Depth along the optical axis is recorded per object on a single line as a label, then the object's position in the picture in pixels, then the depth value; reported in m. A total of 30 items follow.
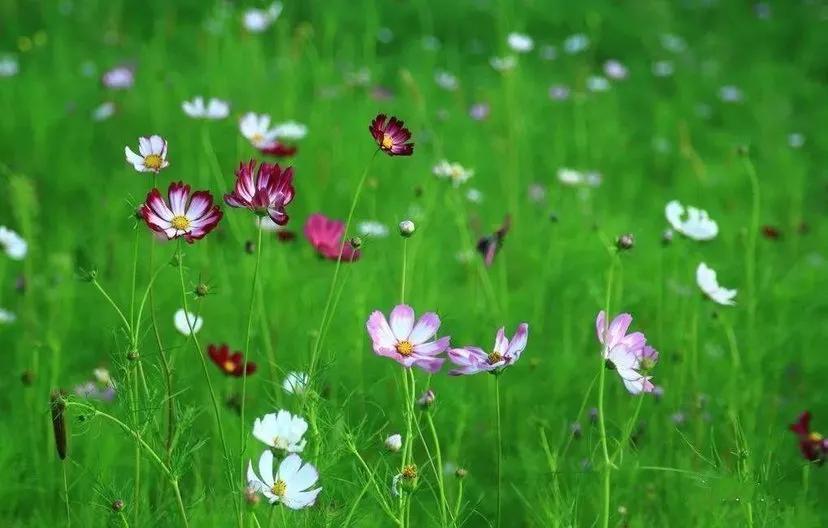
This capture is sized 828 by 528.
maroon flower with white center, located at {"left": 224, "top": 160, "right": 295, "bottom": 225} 2.77
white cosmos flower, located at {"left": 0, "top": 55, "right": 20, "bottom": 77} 5.30
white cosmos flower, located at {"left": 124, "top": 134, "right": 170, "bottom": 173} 2.83
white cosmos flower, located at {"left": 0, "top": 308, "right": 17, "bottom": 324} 3.39
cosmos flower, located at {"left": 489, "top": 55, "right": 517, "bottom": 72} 4.16
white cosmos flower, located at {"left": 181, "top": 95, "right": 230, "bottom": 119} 3.50
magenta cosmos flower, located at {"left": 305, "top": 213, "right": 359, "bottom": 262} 3.15
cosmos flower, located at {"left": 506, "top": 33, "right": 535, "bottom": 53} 4.72
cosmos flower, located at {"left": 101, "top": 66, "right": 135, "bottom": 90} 4.88
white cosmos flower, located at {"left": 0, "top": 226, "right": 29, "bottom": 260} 3.36
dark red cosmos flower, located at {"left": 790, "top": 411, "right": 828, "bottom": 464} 3.01
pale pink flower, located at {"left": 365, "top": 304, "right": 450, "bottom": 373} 2.79
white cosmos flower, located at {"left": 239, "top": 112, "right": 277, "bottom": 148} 3.34
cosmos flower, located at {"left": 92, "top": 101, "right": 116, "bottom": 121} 4.69
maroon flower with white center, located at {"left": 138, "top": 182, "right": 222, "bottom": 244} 2.79
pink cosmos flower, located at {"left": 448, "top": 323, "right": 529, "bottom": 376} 2.77
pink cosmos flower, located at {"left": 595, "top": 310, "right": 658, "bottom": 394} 2.78
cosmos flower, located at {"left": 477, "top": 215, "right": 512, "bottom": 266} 3.28
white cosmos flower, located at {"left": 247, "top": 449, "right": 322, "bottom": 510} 2.74
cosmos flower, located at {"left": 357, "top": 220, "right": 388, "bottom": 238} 3.58
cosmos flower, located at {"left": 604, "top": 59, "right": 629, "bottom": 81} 5.47
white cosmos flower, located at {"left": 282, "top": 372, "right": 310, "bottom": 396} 2.79
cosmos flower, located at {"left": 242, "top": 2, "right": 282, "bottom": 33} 5.36
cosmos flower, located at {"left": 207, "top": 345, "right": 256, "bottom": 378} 3.04
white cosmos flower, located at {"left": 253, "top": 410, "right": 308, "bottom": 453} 2.75
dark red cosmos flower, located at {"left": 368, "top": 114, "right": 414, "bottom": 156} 2.83
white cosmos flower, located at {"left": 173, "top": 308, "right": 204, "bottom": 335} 3.01
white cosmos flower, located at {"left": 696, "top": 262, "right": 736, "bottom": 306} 3.08
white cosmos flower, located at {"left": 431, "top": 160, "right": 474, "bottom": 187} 3.42
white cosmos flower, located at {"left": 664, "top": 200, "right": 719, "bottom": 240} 3.21
